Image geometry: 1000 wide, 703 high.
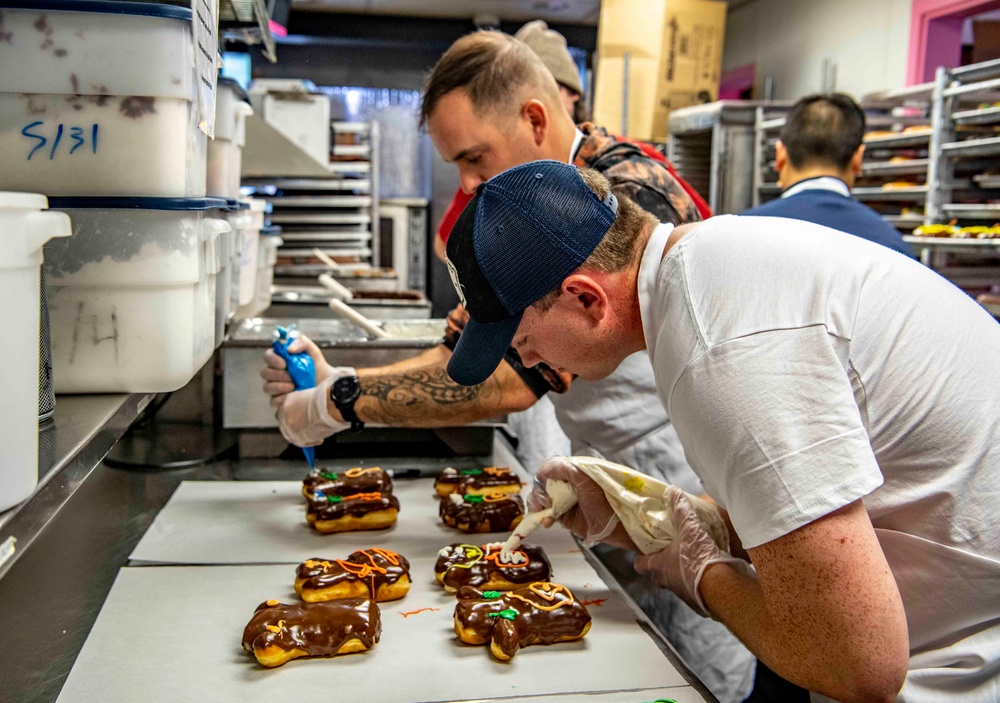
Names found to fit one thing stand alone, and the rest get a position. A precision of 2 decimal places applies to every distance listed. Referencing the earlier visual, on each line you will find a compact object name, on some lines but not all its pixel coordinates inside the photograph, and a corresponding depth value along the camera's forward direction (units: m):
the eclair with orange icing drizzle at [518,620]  1.36
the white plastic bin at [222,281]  1.75
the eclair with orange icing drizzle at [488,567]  1.60
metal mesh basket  1.06
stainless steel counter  1.09
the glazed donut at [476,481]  2.04
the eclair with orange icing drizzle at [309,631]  1.32
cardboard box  6.07
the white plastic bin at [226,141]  1.85
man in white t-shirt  0.98
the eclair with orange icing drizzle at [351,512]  1.87
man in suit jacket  3.08
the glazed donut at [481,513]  1.88
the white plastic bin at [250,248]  2.30
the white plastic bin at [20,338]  0.76
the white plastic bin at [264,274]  2.73
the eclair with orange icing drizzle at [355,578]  1.52
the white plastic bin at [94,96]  1.14
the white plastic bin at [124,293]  1.21
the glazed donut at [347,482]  1.95
